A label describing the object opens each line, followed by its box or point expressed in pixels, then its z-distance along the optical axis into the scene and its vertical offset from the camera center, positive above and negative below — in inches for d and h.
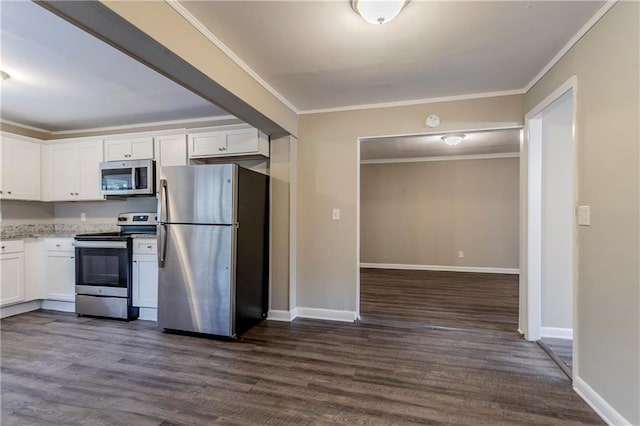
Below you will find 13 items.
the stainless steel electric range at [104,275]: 139.4 -28.3
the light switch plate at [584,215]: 78.1 -0.5
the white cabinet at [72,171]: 159.3 +21.4
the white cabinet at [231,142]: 136.8 +31.0
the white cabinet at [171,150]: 145.6 +29.0
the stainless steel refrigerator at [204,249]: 116.3 -13.8
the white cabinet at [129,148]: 150.6 +31.2
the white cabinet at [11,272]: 141.8 -27.1
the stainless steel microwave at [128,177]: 148.1 +16.8
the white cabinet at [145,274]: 138.0 -27.0
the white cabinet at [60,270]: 151.1 -27.7
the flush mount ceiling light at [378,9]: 66.7 +44.0
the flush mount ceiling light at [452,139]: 184.2 +44.3
